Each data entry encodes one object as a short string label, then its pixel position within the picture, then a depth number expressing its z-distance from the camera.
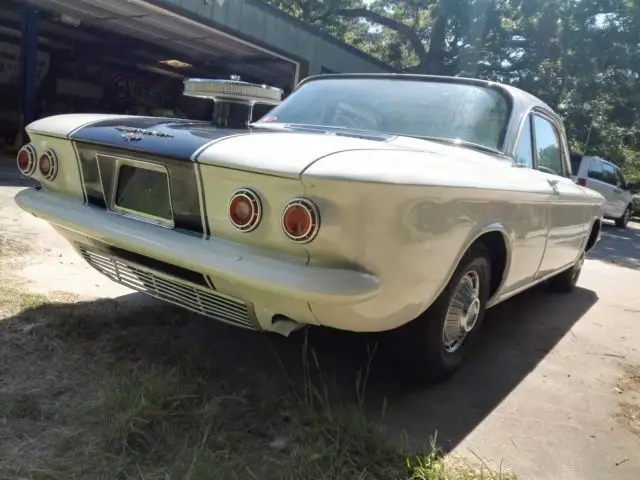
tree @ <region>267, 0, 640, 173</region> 17.45
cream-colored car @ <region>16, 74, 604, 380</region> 2.10
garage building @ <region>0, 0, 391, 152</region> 11.33
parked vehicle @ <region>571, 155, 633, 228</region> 12.86
